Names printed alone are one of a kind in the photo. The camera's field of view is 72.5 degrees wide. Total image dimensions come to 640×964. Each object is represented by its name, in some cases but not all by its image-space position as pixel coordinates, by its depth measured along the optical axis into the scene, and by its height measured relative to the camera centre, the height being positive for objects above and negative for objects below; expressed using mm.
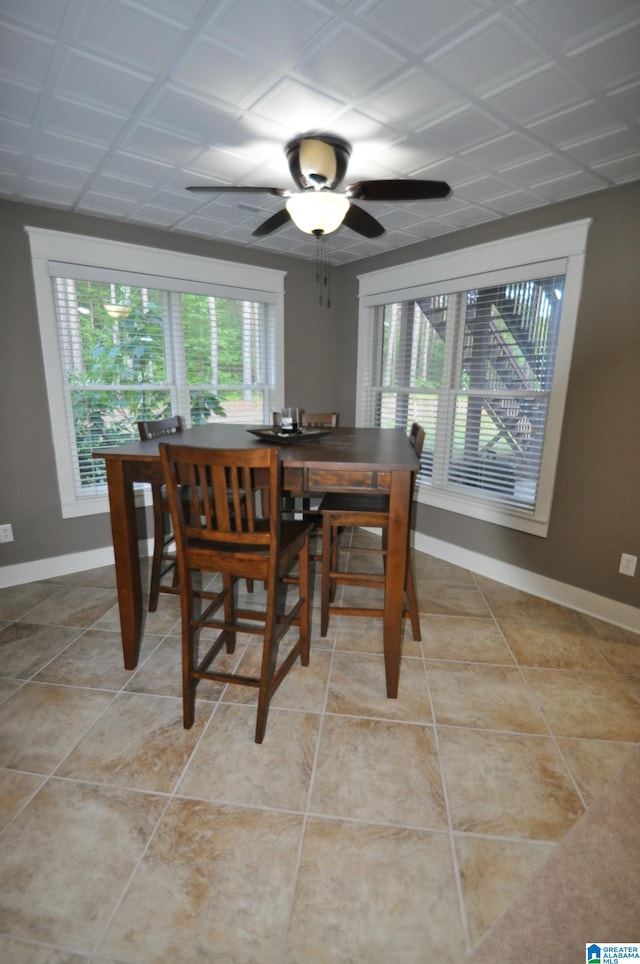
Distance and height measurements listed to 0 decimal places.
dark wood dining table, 1723 -405
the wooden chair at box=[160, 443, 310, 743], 1450 -573
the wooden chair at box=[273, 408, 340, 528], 2977 -269
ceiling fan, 1773 +775
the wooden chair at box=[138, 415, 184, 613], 2340 -769
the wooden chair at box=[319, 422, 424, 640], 2018 -640
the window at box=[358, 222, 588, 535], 2664 +164
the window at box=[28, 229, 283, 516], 2881 +282
